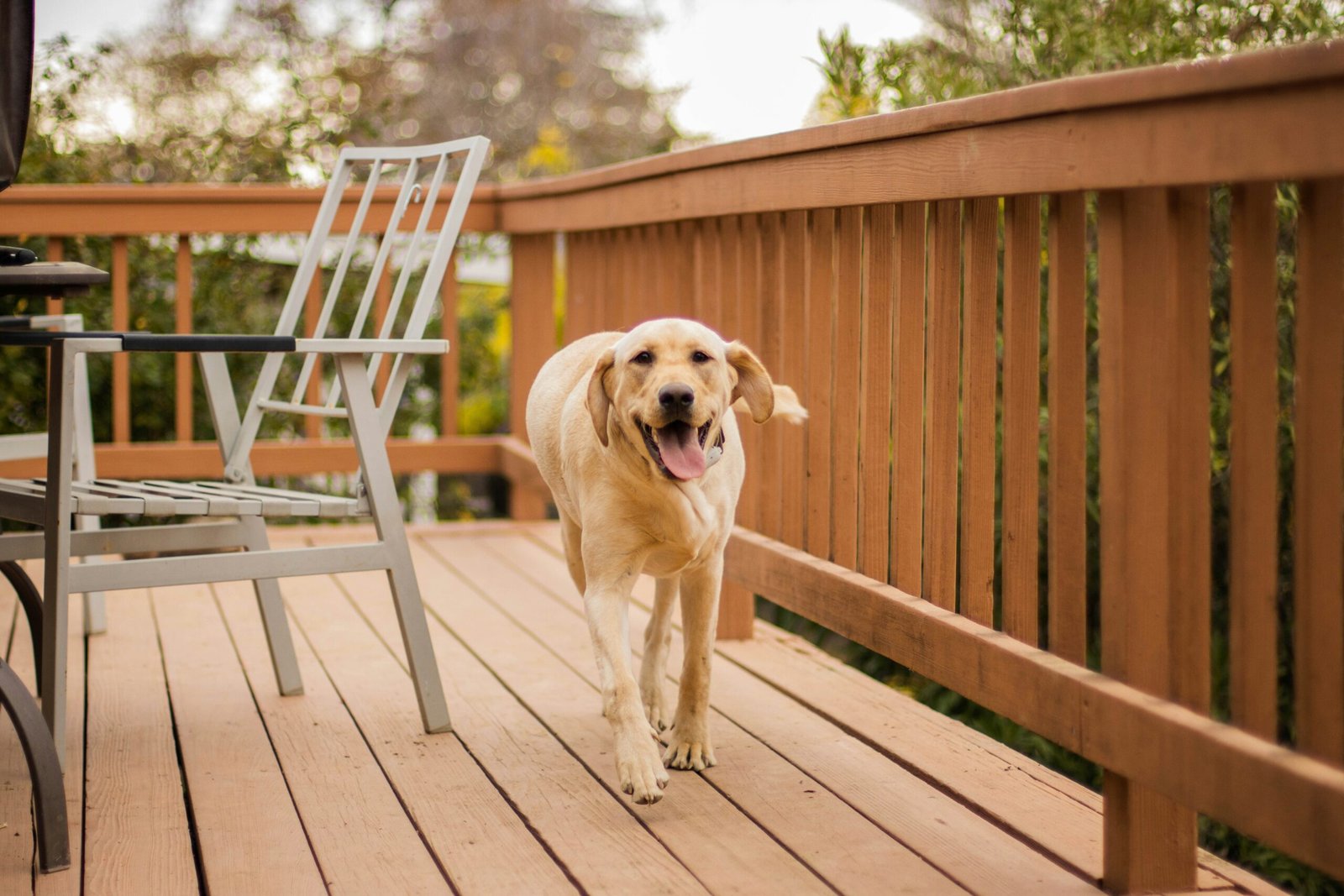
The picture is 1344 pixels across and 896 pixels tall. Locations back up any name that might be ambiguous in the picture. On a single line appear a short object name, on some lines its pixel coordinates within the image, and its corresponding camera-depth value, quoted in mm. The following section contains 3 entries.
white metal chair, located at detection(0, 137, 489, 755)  2439
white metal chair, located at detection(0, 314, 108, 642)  3227
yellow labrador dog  2359
